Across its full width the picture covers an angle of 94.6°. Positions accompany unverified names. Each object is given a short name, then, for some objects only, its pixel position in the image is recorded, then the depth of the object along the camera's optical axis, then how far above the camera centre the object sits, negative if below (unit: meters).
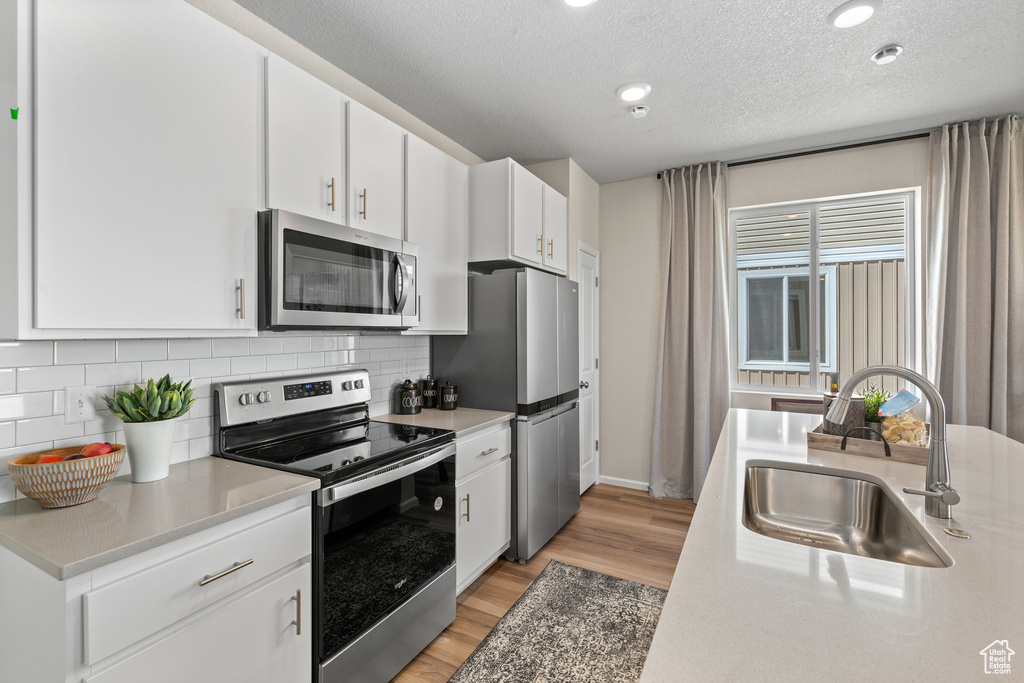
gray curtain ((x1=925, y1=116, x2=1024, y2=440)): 2.90 +0.43
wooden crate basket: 1.58 -0.38
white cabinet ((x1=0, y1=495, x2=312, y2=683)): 0.99 -0.65
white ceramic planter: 1.41 -0.33
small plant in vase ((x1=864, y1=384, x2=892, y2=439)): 1.80 -0.26
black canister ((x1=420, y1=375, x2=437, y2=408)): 2.80 -0.31
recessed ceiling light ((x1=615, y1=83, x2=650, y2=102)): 2.52 +1.35
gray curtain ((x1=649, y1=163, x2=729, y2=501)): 3.69 +0.06
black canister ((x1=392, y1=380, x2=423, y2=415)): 2.57 -0.32
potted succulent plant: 1.41 -0.25
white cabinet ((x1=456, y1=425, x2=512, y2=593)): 2.25 -0.83
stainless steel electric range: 1.54 -0.62
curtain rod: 3.20 +1.39
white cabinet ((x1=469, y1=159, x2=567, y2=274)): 2.75 +0.76
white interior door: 3.87 -0.19
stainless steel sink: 1.26 -0.51
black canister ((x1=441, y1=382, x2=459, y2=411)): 2.74 -0.33
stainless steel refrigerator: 2.69 -0.19
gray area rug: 1.86 -1.30
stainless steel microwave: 1.62 +0.25
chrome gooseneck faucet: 1.10 -0.31
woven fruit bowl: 1.16 -0.35
